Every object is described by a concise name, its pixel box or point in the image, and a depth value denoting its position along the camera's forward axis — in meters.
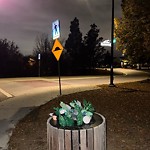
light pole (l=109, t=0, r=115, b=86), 9.10
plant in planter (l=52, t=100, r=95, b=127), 2.14
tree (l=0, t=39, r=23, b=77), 19.87
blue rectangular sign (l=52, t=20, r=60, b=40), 6.24
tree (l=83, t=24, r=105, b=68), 27.39
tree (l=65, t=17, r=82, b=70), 24.34
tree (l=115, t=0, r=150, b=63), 9.14
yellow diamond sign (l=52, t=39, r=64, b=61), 6.47
